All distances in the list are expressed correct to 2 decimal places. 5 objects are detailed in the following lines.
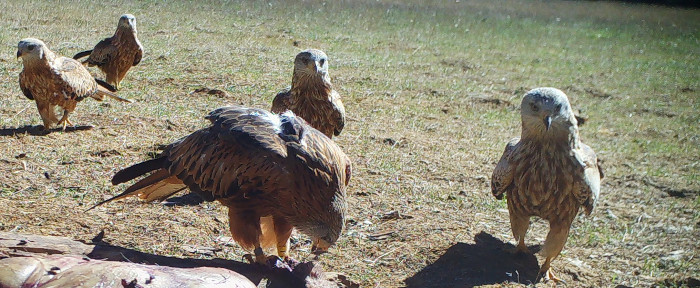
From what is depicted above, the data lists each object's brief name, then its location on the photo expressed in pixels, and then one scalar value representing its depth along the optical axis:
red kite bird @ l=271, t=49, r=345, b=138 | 6.29
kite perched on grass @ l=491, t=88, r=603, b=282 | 4.86
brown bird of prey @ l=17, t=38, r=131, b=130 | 6.86
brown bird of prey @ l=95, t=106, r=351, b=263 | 3.93
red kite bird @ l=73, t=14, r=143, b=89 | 9.07
